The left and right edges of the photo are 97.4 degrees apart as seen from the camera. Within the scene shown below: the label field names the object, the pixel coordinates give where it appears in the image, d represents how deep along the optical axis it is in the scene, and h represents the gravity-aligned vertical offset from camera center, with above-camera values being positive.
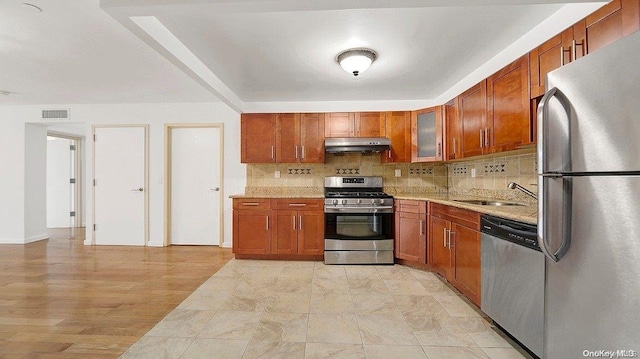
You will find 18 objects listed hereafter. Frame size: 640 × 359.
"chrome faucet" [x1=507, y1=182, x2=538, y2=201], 2.14 -0.06
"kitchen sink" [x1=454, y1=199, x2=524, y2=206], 2.78 -0.24
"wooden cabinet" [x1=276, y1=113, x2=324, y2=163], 4.03 +0.66
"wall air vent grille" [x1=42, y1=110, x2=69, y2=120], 4.61 +1.10
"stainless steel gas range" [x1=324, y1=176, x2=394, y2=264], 3.58 -0.65
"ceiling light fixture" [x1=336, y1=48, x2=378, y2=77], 2.61 +1.14
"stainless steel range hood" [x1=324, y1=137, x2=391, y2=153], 3.80 +0.48
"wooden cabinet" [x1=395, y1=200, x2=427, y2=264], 3.33 -0.63
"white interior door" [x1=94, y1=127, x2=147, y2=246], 4.50 -0.07
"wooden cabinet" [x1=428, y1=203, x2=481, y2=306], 2.32 -0.64
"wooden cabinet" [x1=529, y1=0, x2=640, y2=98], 1.42 +0.83
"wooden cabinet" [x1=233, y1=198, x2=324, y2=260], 3.69 -0.62
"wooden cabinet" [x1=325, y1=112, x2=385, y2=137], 3.98 +0.79
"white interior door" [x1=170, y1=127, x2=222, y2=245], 4.50 -0.14
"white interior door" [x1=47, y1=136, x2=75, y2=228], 6.21 +0.00
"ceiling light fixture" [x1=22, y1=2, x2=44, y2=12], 1.99 +1.26
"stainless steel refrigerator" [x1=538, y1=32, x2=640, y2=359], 0.99 -0.09
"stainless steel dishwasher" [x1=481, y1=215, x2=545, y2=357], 1.60 -0.64
